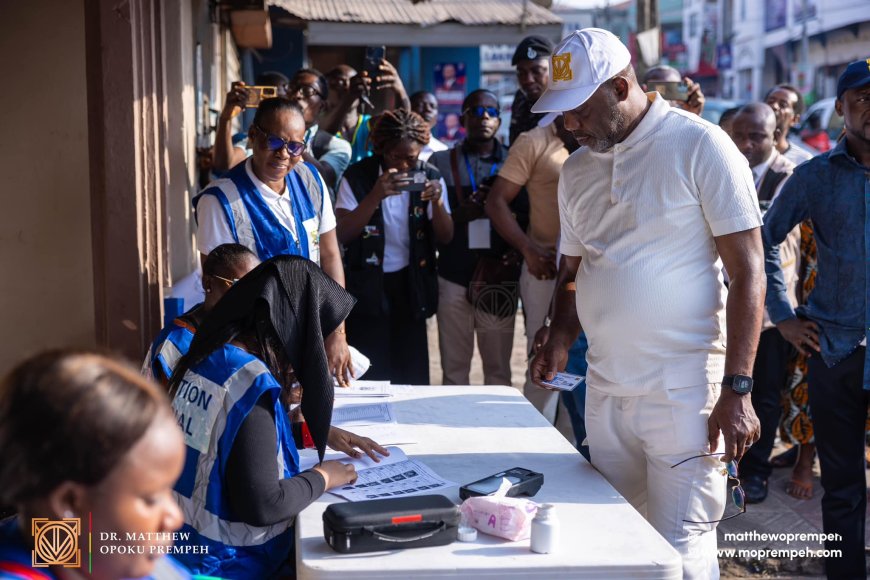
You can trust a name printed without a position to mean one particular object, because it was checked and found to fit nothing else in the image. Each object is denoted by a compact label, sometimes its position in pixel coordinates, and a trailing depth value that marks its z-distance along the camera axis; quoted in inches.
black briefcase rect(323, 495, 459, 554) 74.5
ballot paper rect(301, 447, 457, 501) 90.0
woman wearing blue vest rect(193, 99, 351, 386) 141.7
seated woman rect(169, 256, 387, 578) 81.4
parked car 634.2
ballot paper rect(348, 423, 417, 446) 108.2
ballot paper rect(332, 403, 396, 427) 114.4
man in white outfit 96.3
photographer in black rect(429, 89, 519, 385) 197.5
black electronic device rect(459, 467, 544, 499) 86.7
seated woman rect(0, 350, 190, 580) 48.4
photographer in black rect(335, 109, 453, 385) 182.5
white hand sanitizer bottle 75.7
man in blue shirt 127.3
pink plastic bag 78.2
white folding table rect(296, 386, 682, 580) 73.4
